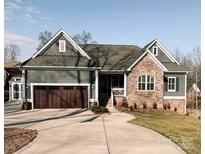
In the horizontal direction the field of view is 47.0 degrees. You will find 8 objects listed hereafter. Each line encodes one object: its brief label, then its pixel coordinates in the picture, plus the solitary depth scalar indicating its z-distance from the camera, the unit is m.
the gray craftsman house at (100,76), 22.48
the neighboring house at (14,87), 31.65
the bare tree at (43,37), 69.67
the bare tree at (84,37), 68.12
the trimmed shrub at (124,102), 24.48
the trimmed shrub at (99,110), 19.52
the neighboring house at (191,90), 47.16
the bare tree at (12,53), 88.18
